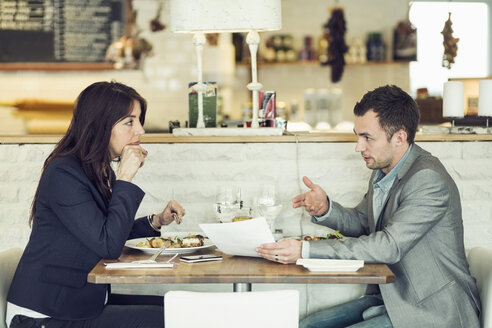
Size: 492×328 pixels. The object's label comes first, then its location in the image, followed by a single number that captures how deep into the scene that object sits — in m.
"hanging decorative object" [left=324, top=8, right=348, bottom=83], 6.11
